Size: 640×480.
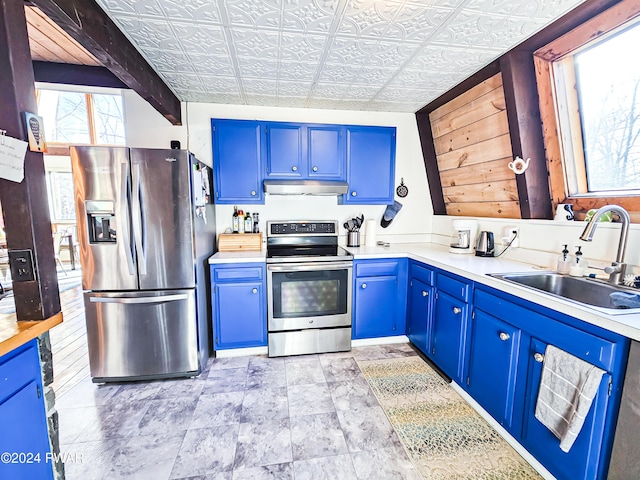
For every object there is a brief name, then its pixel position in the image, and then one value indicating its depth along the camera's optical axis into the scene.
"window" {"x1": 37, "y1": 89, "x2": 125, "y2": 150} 5.07
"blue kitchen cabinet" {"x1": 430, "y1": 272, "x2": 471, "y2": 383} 1.93
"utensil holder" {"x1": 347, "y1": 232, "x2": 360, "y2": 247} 2.98
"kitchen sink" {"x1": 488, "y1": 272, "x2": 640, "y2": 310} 1.48
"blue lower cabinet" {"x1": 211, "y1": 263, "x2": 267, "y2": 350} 2.40
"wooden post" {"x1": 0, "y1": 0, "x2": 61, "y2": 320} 1.01
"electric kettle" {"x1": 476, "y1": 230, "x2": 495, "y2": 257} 2.36
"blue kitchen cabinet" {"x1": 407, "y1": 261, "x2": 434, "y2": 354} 2.35
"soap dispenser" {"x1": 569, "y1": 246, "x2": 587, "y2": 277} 1.66
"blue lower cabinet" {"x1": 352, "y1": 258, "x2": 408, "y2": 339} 2.60
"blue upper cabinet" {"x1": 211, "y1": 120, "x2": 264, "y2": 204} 2.63
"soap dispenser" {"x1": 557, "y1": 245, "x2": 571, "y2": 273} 1.73
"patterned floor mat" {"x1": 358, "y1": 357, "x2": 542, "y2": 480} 1.45
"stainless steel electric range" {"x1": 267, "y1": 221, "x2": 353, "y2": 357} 2.44
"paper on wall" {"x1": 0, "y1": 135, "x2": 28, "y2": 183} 0.96
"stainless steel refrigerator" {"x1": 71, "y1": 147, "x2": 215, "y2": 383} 1.94
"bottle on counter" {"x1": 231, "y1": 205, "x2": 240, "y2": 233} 2.86
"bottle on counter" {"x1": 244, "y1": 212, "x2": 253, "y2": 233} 2.88
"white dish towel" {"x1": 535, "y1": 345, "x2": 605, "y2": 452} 1.10
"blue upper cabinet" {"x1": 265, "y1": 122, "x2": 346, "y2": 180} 2.71
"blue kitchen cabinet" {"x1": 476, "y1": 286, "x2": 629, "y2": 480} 1.08
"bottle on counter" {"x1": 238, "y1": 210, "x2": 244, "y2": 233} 2.86
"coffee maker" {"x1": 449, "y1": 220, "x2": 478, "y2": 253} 2.54
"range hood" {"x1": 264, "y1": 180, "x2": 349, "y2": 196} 2.63
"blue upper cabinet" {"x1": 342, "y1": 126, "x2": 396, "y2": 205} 2.86
